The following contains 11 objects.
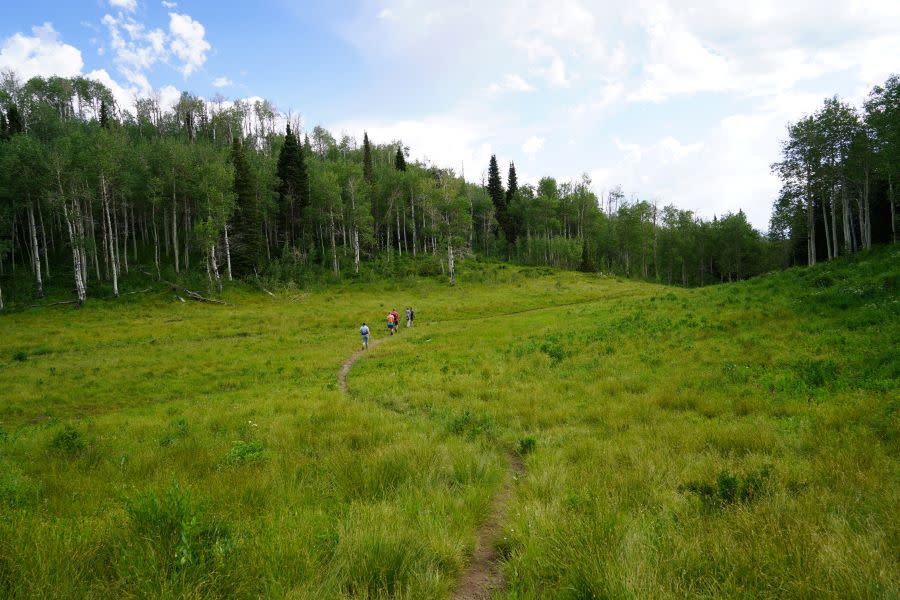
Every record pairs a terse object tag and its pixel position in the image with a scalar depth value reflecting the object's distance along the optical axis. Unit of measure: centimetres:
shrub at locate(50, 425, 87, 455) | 872
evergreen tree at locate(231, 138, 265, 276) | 5716
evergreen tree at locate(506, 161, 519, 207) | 11179
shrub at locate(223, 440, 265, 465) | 729
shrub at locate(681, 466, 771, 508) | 514
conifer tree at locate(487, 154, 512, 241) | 10394
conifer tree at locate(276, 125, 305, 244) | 6962
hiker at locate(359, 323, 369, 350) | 2589
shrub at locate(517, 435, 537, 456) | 804
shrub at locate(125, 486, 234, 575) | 364
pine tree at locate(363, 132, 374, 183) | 8631
